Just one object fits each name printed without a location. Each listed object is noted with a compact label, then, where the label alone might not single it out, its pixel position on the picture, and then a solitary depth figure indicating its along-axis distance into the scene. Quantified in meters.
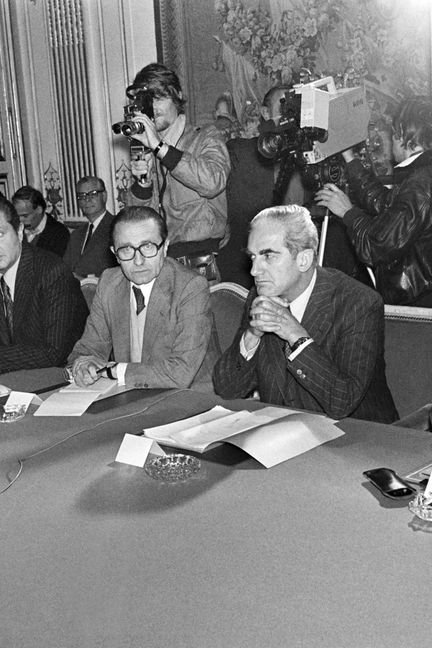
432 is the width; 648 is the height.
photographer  4.30
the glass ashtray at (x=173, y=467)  1.91
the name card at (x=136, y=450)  2.01
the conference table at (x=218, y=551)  1.28
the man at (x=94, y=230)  6.02
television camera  4.16
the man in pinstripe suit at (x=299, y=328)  2.55
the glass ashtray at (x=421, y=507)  1.59
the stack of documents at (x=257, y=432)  2.01
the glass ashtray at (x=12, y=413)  2.46
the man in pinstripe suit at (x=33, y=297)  3.57
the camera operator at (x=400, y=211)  4.19
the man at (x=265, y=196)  4.61
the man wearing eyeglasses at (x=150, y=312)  3.03
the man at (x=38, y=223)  6.57
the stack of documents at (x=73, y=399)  2.49
